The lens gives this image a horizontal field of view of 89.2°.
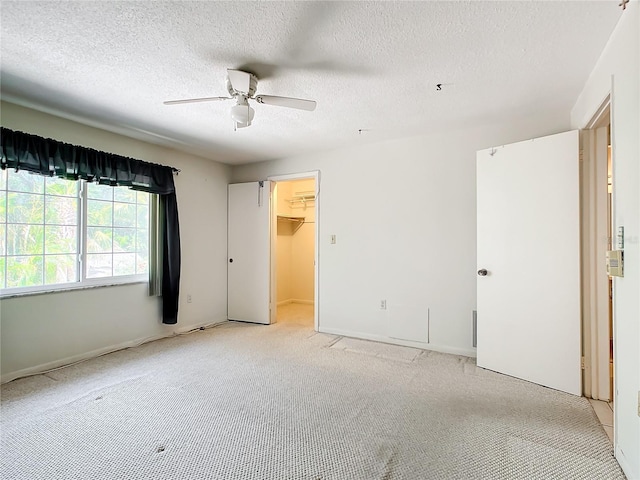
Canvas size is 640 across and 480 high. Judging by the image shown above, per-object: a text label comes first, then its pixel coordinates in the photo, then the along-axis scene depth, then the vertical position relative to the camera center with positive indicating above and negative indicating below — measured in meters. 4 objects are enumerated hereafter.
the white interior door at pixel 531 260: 2.49 -0.14
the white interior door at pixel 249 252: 4.54 -0.15
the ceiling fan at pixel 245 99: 2.11 +0.96
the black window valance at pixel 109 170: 2.62 +0.67
